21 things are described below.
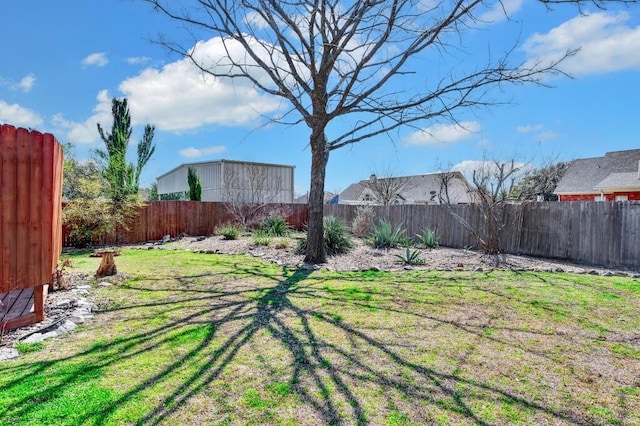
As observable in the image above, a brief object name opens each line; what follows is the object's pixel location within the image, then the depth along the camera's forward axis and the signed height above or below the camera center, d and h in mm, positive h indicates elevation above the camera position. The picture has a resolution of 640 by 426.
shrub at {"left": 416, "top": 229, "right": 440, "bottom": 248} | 10750 -832
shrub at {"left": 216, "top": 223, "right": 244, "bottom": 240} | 12252 -720
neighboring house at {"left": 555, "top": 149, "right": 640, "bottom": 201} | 16719 +1760
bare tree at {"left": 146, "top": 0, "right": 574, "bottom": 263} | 7184 +3198
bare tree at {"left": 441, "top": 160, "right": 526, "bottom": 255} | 8703 +442
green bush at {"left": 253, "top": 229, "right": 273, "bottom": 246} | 10562 -801
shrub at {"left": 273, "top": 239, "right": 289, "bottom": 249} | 10039 -900
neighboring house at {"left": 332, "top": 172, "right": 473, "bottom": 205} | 26531 +1702
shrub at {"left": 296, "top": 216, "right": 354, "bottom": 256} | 9172 -737
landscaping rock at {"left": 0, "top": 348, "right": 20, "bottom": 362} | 3066 -1216
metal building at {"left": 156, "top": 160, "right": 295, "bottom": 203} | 16938 +1802
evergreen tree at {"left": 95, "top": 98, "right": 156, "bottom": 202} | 12530 +2469
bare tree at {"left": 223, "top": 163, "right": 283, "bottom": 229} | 14547 +836
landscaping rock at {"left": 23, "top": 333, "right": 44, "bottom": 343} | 3436 -1206
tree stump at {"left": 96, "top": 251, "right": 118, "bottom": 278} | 6432 -985
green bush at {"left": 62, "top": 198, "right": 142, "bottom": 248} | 11086 -237
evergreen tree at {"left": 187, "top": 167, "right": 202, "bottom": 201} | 18047 +1164
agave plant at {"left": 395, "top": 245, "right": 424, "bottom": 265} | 8070 -1045
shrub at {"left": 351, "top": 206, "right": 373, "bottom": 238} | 12484 -413
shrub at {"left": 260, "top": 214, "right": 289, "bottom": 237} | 12392 -513
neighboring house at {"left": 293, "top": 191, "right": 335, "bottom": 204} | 33262 +1342
